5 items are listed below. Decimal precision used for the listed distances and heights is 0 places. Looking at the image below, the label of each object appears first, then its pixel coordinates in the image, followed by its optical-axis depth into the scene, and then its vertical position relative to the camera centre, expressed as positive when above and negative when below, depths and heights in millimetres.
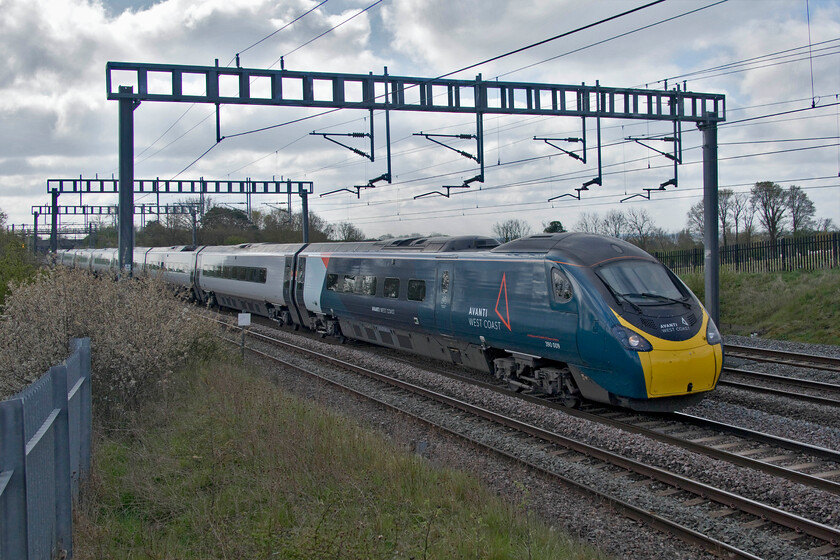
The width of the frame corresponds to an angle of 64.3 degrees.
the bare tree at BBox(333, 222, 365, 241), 54053 +3676
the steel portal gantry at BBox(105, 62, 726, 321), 15508 +4410
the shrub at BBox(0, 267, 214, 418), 8469 -771
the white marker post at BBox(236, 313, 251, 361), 15289 -950
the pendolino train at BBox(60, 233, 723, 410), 9344 -677
